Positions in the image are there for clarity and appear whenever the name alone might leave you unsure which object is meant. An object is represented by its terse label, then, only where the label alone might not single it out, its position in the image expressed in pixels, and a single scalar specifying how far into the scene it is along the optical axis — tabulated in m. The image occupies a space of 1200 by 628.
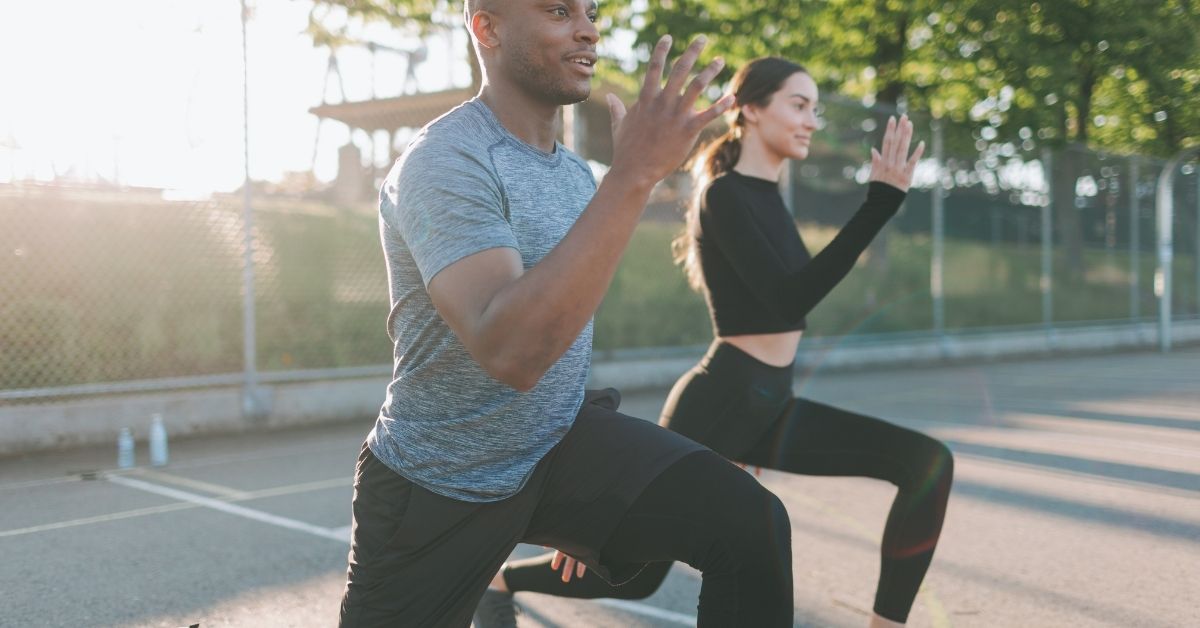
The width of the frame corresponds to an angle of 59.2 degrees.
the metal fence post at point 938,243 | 15.80
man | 2.09
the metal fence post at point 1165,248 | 19.47
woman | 3.11
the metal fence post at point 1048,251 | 17.95
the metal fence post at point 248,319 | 9.02
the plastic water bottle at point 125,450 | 7.33
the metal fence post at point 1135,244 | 20.41
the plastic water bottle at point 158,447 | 7.52
